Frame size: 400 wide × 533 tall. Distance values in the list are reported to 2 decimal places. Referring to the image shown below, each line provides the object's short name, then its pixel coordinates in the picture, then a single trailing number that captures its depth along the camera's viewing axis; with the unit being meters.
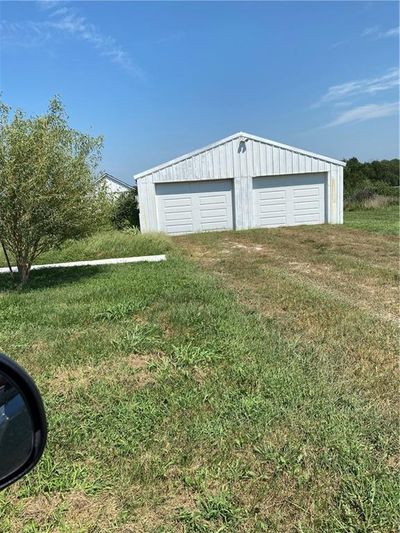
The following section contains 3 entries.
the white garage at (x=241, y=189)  17.75
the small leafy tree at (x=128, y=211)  19.15
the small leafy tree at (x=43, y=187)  7.11
